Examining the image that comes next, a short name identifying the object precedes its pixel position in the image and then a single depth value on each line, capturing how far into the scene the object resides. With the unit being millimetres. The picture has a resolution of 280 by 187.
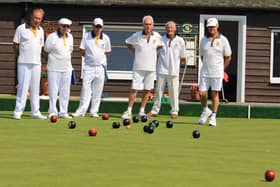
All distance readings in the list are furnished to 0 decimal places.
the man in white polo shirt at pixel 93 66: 13680
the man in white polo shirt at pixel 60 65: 13141
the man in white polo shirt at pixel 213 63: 12727
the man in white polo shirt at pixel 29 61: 12797
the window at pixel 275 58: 19670
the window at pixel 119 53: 19422
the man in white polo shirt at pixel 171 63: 14008
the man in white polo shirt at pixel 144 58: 13758
